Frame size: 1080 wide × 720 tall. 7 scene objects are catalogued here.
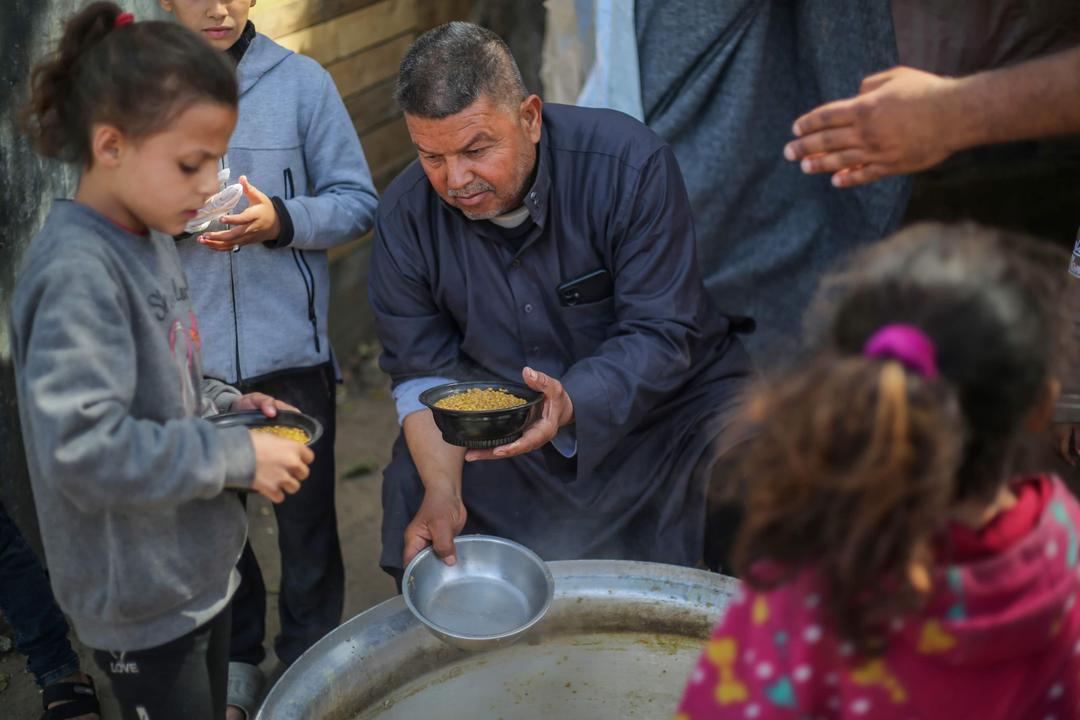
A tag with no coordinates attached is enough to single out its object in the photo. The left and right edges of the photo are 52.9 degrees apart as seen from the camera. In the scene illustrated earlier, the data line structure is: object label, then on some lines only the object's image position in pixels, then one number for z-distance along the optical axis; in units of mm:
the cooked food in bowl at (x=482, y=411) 2371
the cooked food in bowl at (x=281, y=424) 2078
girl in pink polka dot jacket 1170
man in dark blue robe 2740
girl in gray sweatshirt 1667
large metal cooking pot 2316
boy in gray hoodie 2717
